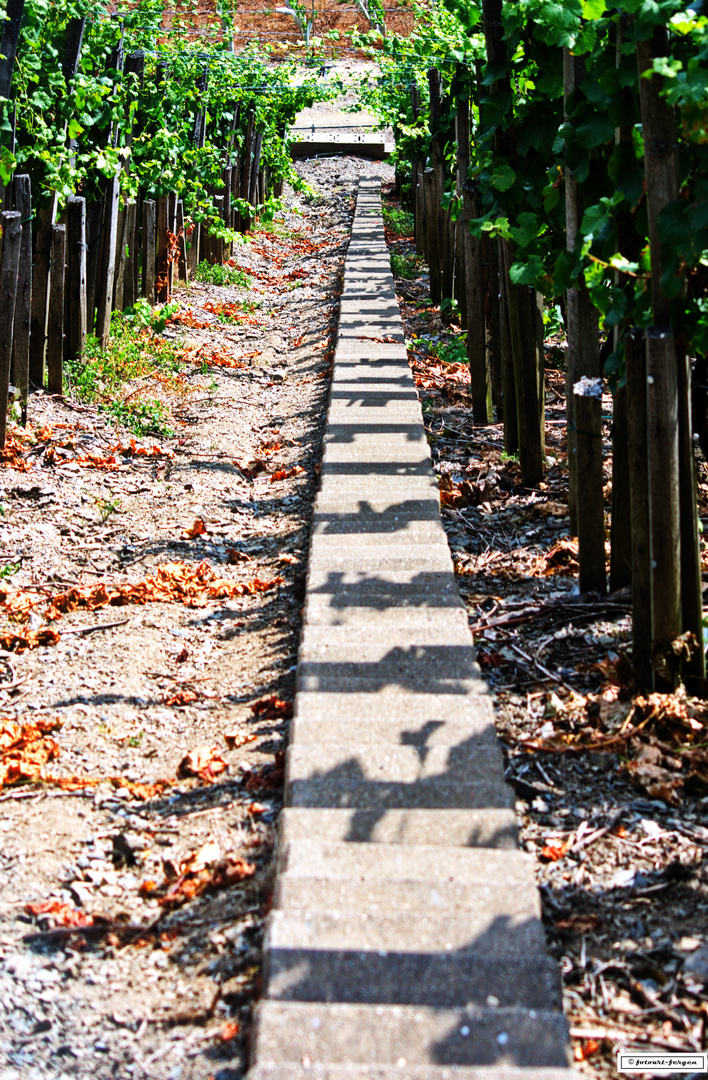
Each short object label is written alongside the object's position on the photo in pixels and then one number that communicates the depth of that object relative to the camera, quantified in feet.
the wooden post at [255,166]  57.21
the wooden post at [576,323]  13.09
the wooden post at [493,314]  20.77
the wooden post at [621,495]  12.01
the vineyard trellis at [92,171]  19.53
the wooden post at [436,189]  34.88
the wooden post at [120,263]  26.91
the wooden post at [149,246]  29.78
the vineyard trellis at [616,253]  9.58
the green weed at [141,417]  22.00
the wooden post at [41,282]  20.99
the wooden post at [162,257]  32.24
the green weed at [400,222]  58.34
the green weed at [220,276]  38.99
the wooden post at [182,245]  34.53
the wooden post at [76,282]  22.90
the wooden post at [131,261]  28.09
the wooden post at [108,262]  25.09
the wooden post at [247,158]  54.08
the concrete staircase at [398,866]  6.13
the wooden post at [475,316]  20.82
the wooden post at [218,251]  41.75
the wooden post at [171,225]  33.19
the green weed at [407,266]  42.24
